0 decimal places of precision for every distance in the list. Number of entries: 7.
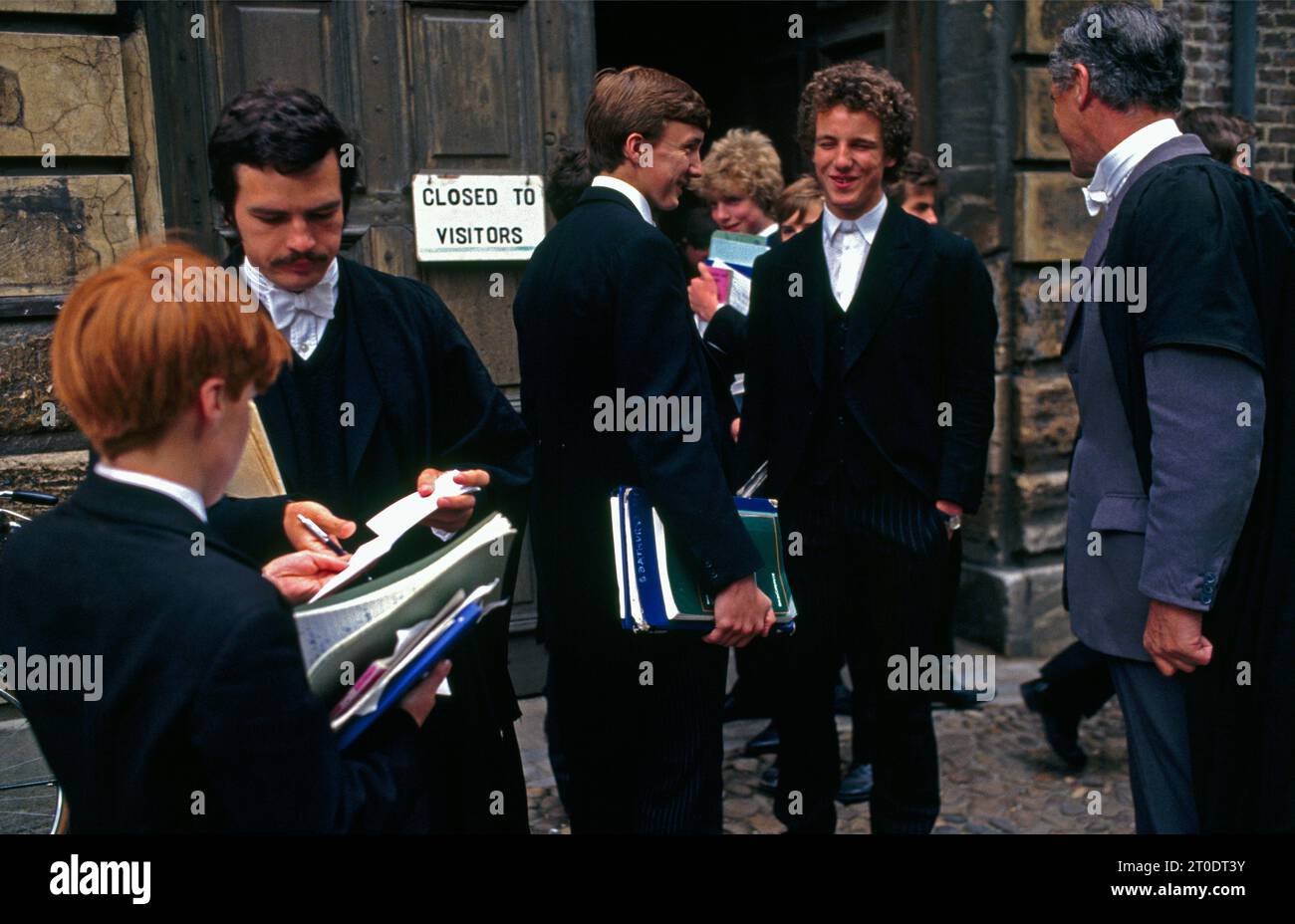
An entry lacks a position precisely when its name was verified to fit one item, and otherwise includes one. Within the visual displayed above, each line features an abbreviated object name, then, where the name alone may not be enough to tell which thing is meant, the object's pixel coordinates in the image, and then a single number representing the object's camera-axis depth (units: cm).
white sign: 487
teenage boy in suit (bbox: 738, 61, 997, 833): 338
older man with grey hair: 234
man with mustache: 213
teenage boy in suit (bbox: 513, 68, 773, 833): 272
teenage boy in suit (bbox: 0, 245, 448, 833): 134
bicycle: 336
